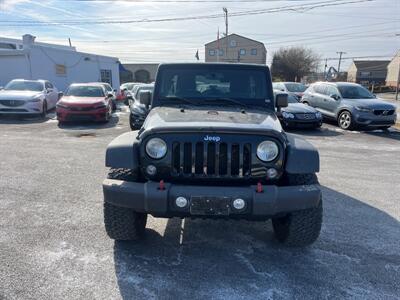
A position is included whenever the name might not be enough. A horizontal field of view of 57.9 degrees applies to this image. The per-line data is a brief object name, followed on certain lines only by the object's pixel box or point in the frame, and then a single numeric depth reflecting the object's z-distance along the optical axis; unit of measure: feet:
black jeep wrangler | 10.13
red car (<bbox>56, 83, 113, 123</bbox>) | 41.32
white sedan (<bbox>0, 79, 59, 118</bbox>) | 43.96
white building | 67.10
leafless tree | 189.46
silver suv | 40.16
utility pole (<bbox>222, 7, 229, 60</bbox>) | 119.86
